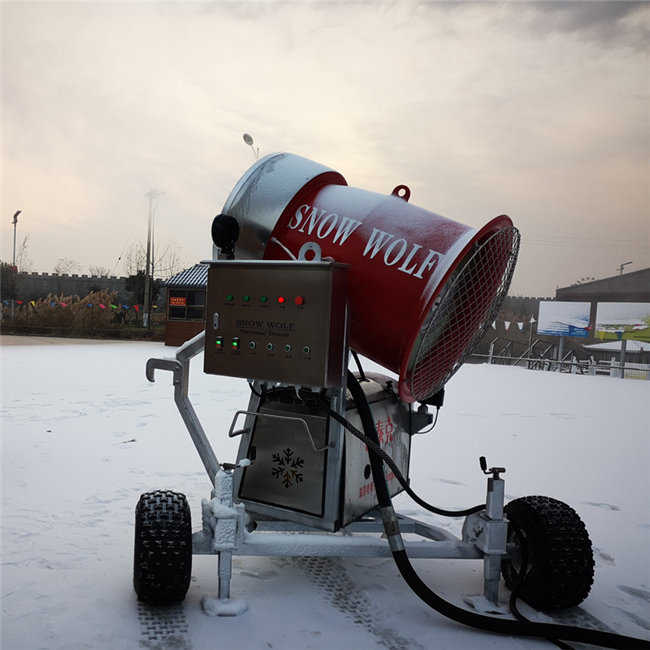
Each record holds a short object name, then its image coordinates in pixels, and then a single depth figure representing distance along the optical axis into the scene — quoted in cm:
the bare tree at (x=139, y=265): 3021
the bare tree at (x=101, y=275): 3152
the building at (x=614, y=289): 2767
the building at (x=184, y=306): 1689
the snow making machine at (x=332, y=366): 230
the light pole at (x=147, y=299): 2319
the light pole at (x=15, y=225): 2560
